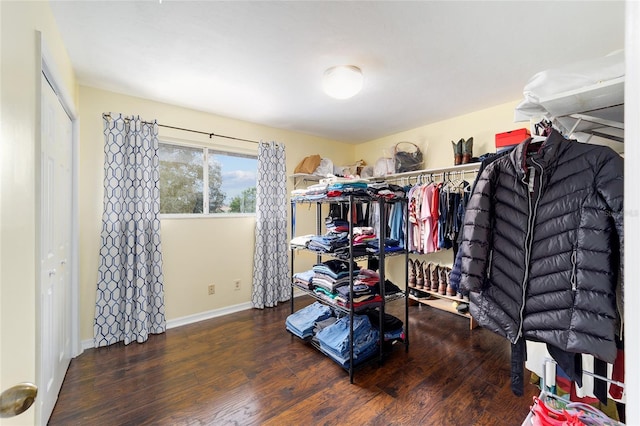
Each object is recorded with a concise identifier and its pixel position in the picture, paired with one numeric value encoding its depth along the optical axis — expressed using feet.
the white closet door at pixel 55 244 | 5.12
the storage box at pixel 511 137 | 8.02
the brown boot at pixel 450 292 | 10.14
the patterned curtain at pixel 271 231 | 11.35
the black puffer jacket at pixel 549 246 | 3.28
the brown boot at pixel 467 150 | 9.86
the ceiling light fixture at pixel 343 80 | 6.95
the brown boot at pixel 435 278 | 10.80
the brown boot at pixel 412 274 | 11.54
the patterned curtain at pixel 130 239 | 8.23
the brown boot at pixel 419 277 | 11.30
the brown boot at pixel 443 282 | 10.51
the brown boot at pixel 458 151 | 9.96
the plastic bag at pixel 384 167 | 12.34
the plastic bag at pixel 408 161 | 11.68
